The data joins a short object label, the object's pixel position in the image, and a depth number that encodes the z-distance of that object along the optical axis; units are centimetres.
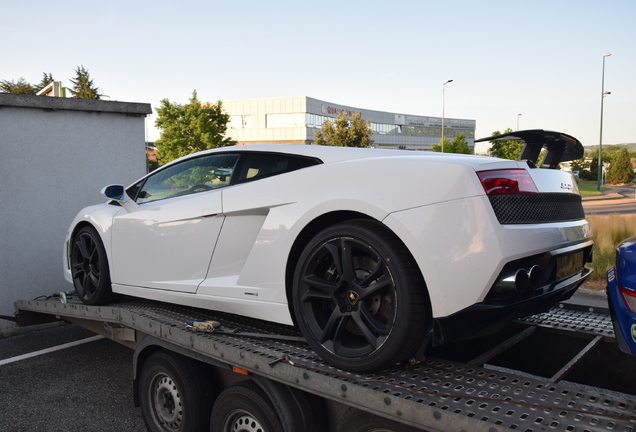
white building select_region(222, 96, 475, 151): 7831
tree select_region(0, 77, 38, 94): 6475
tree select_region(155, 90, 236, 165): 4319
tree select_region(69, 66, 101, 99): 7006
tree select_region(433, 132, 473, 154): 5174
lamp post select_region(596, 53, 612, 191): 3416
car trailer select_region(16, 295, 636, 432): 211
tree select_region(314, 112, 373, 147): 4534
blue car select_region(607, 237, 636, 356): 226
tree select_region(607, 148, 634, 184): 6006
